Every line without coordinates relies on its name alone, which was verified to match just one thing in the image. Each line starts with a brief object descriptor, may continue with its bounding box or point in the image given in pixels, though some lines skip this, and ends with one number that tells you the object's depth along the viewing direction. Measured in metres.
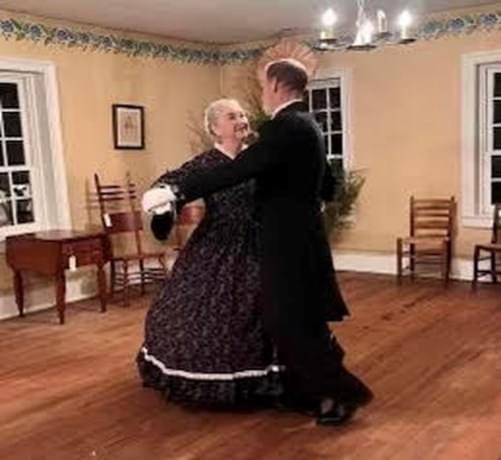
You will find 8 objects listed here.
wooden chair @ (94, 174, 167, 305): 5.41
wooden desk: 4.61
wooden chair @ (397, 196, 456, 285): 5.57
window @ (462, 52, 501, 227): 5.48
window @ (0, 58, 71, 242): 5.12
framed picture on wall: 5.76
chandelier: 3.66
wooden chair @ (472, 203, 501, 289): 5.22
